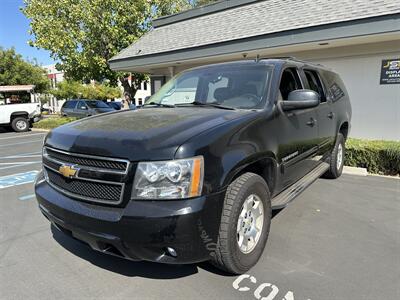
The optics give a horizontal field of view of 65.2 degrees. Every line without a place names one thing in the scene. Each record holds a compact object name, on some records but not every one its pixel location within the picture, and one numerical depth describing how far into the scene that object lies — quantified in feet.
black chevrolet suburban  7.22
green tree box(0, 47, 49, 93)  94.22
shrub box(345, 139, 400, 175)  20.26
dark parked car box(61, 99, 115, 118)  62.23
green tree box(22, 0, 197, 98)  52.37
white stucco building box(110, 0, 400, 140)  23.61
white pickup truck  52.47
